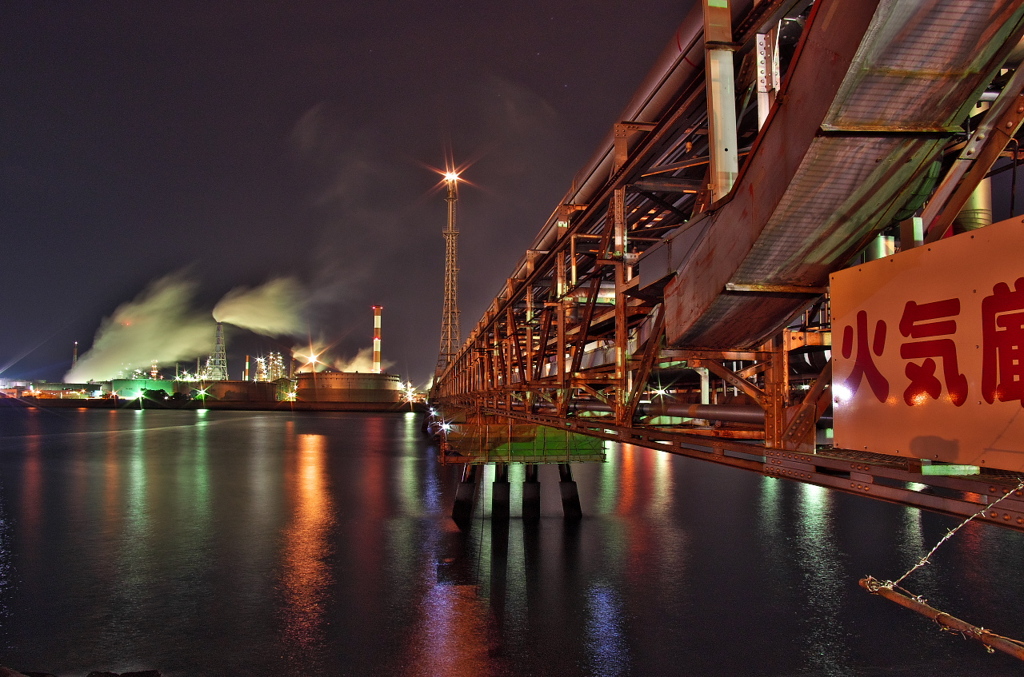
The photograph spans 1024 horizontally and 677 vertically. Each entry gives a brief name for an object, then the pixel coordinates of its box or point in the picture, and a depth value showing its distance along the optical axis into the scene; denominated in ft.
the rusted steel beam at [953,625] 10.67
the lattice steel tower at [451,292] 306.14
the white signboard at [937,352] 10.77
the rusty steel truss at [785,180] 13.57
